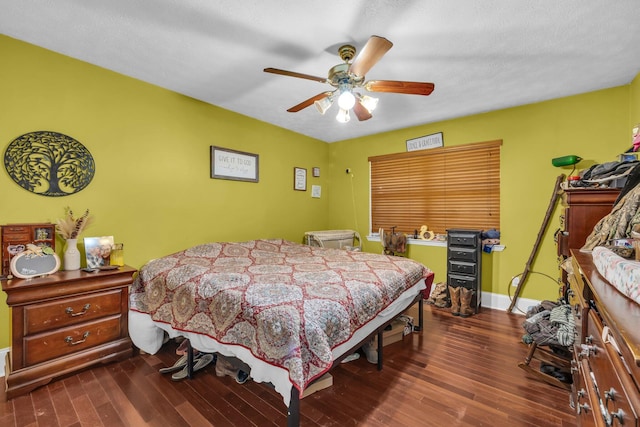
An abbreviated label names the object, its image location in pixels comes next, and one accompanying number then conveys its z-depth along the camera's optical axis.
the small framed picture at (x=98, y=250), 2.35
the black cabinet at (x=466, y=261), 3.29
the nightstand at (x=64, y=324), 1.86
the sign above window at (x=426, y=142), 3.84
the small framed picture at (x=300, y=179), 4.39
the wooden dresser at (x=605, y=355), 0.61
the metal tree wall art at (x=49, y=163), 2.11
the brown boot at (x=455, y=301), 3.31
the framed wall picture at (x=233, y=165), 3.34
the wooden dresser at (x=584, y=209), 2.03
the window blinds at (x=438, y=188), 3.55
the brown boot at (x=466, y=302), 3.24
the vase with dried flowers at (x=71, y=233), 2.23
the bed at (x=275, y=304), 1.46
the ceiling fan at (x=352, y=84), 1.80
